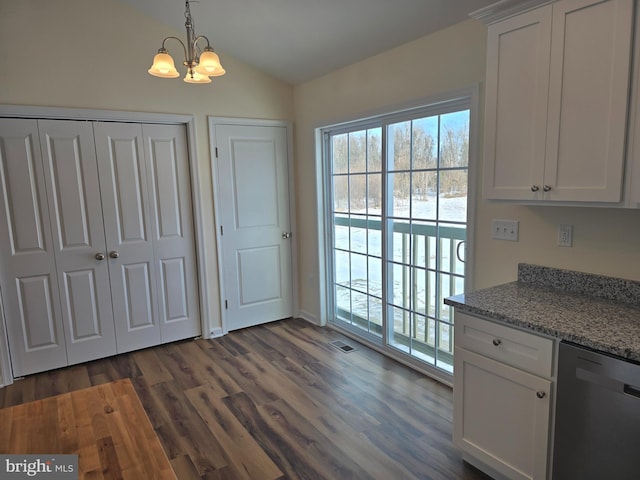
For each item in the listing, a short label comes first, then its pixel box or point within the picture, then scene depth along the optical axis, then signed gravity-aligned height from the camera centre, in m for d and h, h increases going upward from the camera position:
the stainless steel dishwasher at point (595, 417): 1.46 -0.88
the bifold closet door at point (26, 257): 3.12 -0.44
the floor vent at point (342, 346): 3.67 -1.41
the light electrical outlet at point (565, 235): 2.18 -0.28
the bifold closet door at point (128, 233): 3.47 -0.31
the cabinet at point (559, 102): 1.70 +0.37
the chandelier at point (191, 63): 2.05 +0.66
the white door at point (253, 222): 4.04 -0.30
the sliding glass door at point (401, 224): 2.87 -0.29
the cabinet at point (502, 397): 1.75 -0.97
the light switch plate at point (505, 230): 2.44 -0.27
